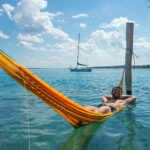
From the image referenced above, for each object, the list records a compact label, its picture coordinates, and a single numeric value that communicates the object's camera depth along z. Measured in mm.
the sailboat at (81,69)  52675
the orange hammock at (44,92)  2514
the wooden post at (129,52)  7027
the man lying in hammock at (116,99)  4908
